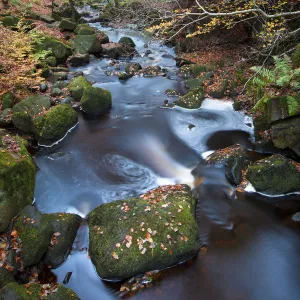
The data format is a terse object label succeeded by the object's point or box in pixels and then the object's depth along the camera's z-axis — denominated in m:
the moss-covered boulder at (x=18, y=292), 3.80
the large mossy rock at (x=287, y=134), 7.43
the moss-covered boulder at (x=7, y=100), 9.88
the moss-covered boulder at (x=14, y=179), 5.60
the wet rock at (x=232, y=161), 7.21
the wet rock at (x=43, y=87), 11.65
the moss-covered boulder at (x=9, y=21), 15.58
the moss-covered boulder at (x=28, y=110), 9.02
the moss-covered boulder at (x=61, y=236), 5.36
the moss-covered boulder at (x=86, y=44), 17.09
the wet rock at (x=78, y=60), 15.71
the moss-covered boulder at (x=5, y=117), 9.27
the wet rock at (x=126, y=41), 18.92
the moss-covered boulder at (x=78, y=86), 11.39
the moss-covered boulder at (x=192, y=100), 11.24
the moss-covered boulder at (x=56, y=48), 14.99
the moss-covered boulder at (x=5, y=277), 4.45
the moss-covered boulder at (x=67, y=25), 19.78
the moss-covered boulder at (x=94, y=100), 10.66
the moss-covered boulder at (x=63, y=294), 4.21
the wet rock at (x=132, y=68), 15.00
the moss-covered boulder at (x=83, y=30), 19.16
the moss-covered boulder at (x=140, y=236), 5.03
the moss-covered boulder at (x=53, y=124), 8.85
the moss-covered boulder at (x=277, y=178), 6.75
